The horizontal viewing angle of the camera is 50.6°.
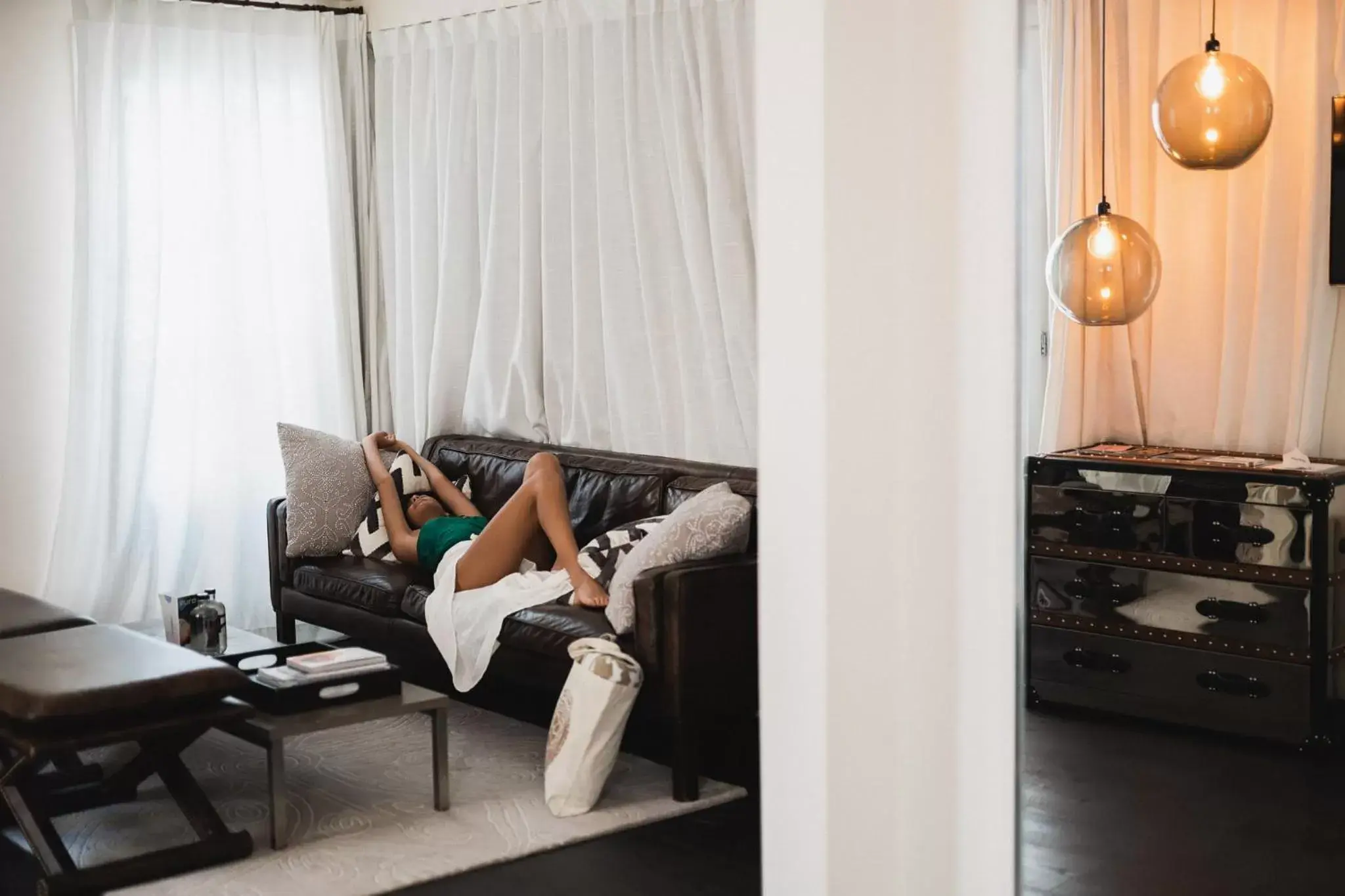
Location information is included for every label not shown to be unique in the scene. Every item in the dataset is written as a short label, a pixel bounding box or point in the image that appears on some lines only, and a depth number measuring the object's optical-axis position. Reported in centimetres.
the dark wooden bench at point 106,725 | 316
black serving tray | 360
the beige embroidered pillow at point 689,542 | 389
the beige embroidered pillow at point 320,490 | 523
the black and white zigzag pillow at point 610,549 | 436
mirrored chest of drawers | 208
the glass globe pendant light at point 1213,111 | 198
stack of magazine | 365
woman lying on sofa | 444
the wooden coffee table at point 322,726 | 344
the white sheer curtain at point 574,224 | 486
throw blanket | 420
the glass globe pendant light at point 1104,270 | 212
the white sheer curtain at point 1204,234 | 196
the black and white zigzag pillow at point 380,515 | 525
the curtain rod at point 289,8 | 602
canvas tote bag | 364
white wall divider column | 222
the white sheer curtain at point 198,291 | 577
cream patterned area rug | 332
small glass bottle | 416
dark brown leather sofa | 373
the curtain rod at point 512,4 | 552
